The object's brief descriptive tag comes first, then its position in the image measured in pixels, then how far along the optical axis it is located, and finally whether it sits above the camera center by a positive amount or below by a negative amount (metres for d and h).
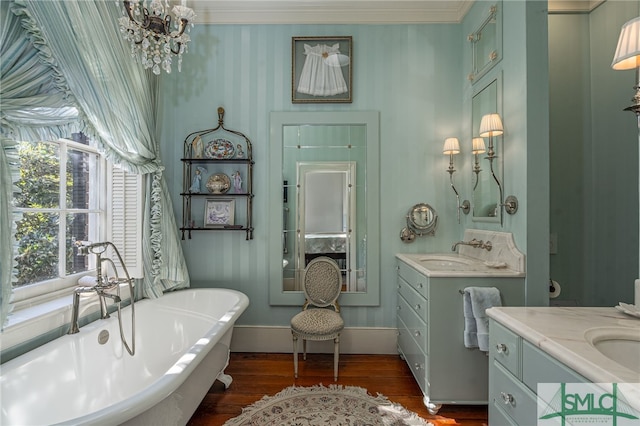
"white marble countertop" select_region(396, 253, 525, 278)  1.89 -0.36
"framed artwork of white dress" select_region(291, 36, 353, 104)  2.80 +1.32
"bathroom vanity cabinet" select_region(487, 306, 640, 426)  0.77 -0.45
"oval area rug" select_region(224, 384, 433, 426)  1.87 -1.26
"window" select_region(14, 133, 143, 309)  1.74 +0.02
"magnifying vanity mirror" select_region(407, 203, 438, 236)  2.78 -0.04
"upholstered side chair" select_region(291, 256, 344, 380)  2.68 -0.64
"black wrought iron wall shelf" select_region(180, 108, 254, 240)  2.74 +0.30
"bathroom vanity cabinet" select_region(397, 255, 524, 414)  1.92 -0.87
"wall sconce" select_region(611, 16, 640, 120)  1.08 +0.59
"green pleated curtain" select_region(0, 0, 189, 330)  1.30 +0.63
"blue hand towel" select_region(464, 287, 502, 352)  1.74 -0.53
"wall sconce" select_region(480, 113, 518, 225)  2.00 +0.57
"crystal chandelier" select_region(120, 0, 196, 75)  1.56 +0.99
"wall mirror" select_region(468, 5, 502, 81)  2.22 +1.33
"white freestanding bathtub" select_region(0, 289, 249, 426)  1.20 -0.79
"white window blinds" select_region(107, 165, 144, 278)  2.32 -0.01
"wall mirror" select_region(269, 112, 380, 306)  2.79 +0.13
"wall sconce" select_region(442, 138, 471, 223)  2.63 +0.54
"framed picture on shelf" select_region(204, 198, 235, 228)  2.78 +0.02
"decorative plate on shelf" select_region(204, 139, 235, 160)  2.76 +0.58
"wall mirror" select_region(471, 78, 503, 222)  2.21 +0.36
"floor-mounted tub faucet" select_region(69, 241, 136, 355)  1.66 -0.42
